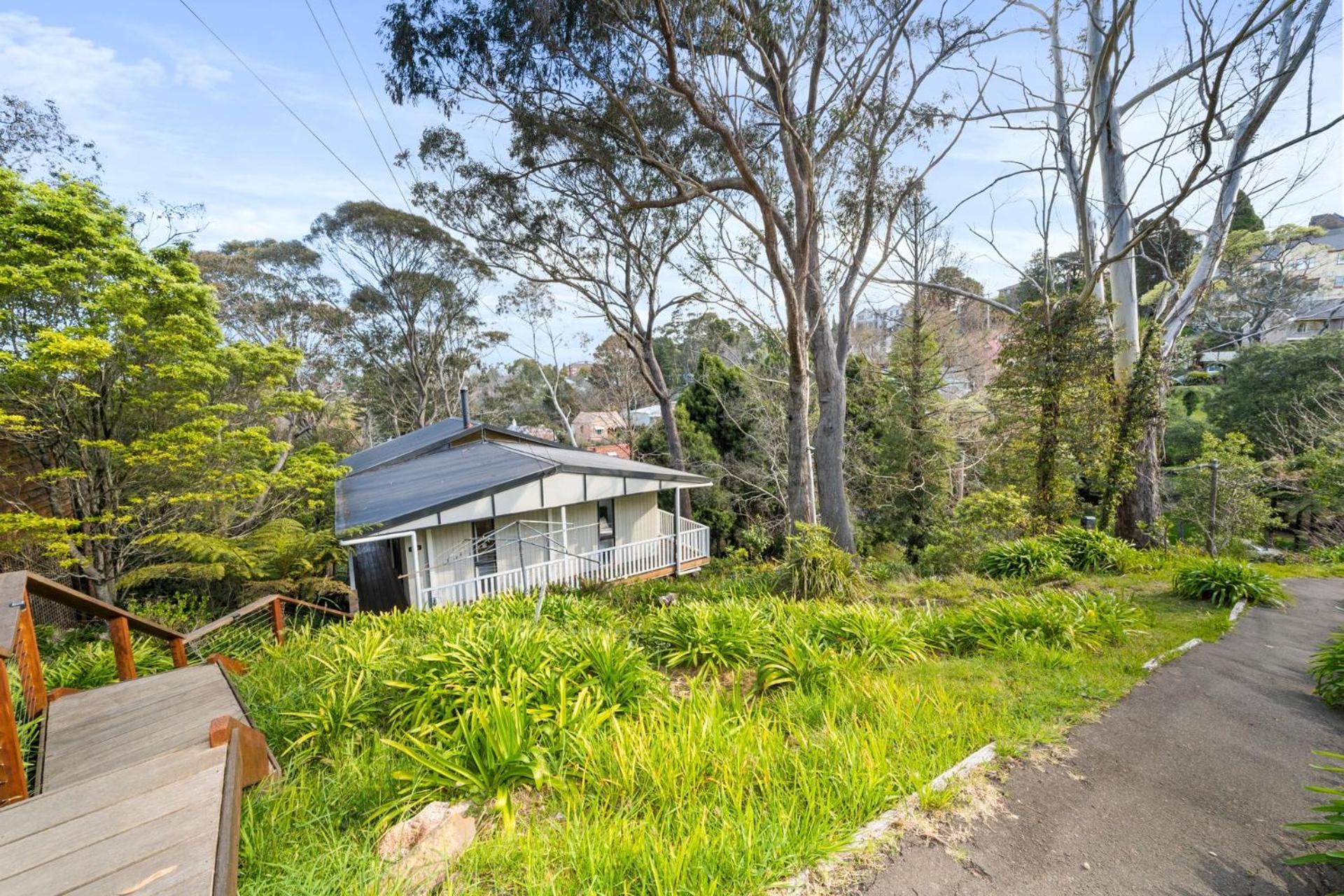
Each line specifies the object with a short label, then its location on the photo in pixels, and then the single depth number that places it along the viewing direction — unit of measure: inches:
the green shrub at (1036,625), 180.9
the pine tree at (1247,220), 855.7
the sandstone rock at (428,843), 80.9
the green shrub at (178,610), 283.9
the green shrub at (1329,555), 323.3
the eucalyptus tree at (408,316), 802.8
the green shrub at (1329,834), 80.0
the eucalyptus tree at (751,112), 337.7
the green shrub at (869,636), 173.5
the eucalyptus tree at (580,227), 517.7
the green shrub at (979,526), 359.3
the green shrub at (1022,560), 301.6
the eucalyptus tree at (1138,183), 311.9
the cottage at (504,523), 373.4
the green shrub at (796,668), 153.6
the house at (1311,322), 913.5
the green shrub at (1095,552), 304.8
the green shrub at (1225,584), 225.5
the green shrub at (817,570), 279.9
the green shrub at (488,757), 103.5
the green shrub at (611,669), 135.0
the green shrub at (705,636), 172.1
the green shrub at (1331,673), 140.5
